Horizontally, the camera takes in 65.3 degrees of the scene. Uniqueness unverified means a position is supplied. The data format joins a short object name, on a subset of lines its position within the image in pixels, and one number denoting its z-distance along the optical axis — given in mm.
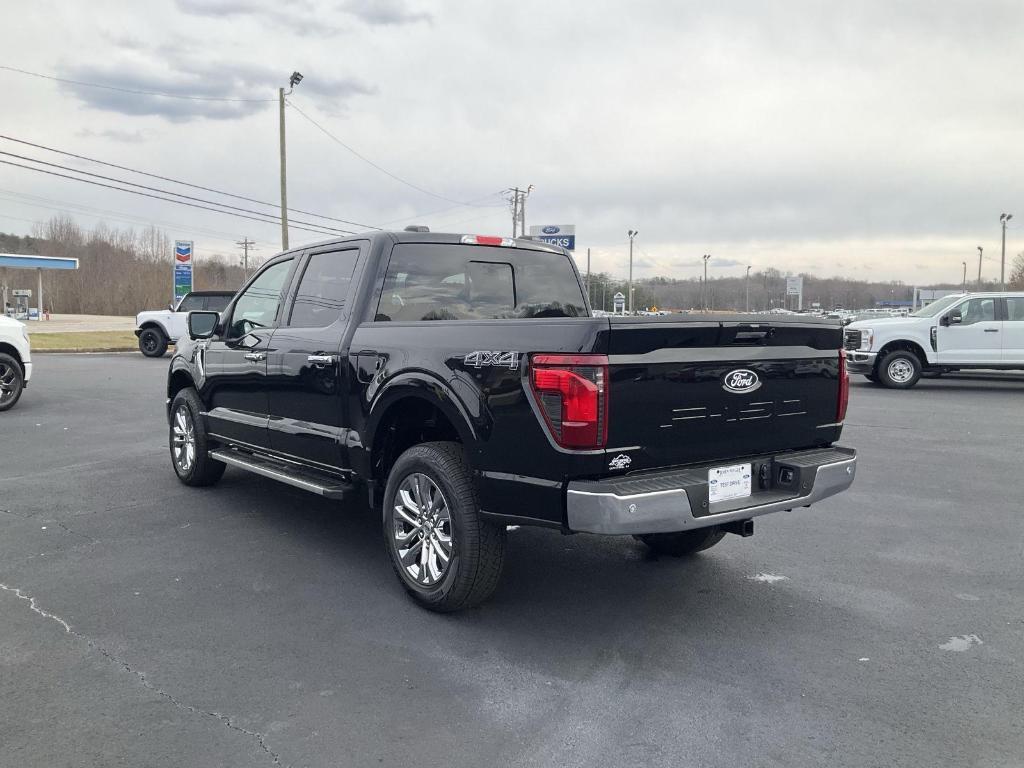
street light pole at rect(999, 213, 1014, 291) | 55819
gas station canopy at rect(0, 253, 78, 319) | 54031
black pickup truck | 3482
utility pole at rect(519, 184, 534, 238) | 57194
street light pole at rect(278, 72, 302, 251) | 29906
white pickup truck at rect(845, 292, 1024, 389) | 15242
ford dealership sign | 38141
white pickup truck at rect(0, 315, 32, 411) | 11664
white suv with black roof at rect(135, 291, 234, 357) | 22469
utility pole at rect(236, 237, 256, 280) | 94606
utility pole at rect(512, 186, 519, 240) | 57572
